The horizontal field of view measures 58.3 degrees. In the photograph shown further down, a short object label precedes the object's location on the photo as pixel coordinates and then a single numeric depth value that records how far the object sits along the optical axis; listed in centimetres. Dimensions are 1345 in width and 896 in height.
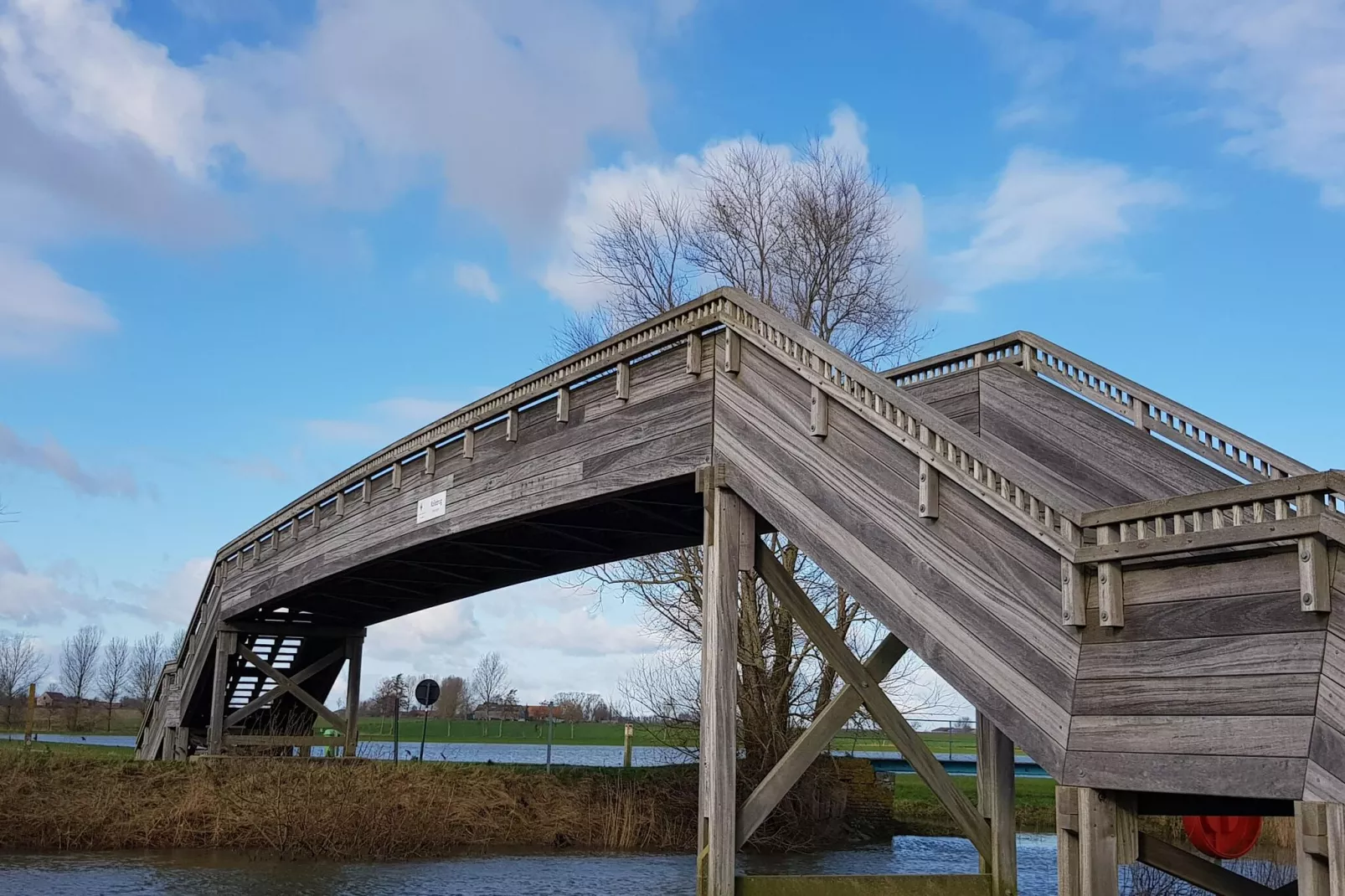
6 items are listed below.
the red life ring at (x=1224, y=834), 1451
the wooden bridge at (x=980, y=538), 671
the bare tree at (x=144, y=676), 9006
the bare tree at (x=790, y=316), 2127
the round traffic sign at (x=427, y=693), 2295
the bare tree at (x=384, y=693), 5117
